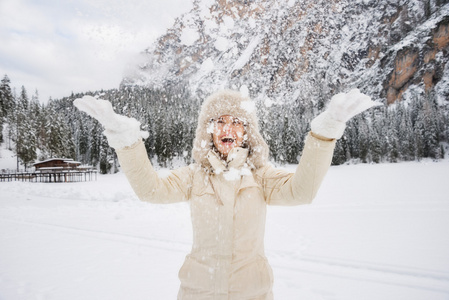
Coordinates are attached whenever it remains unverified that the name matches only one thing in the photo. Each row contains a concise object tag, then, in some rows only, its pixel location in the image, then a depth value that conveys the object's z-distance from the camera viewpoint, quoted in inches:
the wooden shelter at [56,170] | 1454.2
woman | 65.1
